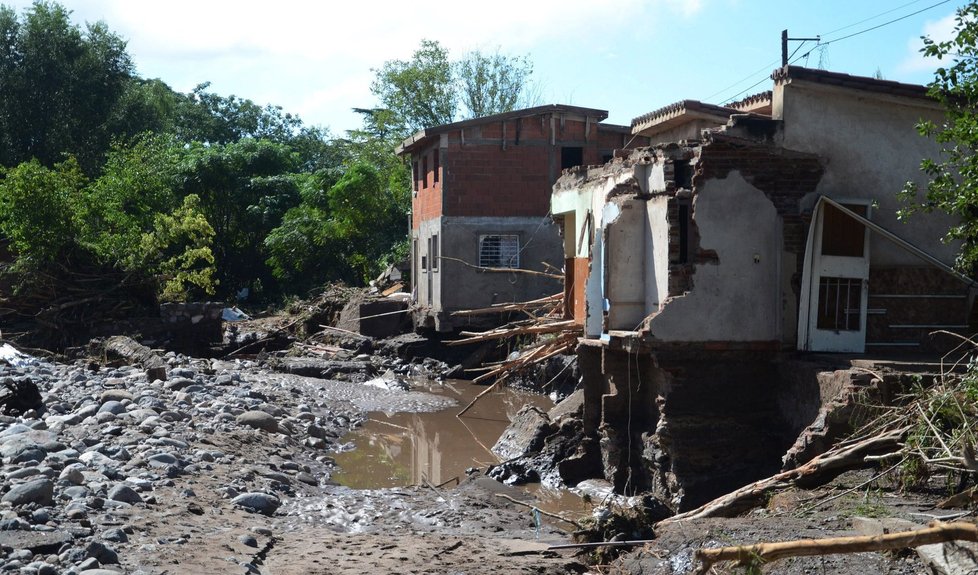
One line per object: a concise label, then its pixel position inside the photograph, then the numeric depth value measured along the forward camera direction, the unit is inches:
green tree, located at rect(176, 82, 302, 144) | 2042.3
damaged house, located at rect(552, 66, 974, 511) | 455.5
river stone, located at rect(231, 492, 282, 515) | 417.1
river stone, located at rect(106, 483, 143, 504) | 356.2
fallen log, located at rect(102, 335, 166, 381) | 802.8
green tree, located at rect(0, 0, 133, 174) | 1510.8
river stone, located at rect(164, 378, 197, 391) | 679.7
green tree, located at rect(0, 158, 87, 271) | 978.7
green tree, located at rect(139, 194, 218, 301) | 1042.1
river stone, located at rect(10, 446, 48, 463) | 382.3
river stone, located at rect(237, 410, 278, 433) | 586.6
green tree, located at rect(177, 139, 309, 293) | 1550.2
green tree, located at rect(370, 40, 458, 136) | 1624.0
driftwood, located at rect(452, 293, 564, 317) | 676.4
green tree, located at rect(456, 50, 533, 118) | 1659.7
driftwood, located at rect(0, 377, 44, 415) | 510.3
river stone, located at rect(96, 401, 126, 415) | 531.3
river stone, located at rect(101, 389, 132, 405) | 576.1
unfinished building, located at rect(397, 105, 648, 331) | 976.3
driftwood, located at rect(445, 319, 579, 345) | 582.9
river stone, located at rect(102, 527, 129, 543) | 306.7
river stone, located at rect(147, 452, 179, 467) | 429.5
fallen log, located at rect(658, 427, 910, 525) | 354.3
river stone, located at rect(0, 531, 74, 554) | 281.7
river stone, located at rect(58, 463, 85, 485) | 358.9
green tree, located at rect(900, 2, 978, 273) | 338.3
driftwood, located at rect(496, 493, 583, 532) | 422.1
